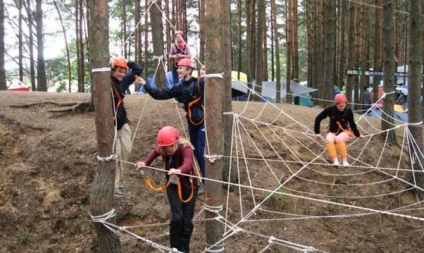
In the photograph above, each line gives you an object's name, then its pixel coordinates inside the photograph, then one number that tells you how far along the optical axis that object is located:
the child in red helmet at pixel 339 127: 4.99
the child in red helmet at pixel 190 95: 3.71
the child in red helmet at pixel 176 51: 4.82
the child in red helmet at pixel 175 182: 3.01
